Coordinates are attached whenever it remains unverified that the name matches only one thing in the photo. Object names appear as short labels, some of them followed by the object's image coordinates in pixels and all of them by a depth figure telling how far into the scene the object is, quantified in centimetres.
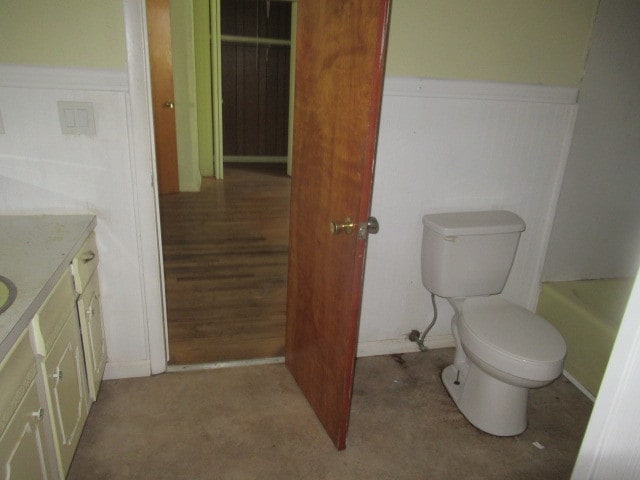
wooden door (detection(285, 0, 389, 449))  132
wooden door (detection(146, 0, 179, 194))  427
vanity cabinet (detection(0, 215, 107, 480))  99
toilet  170
